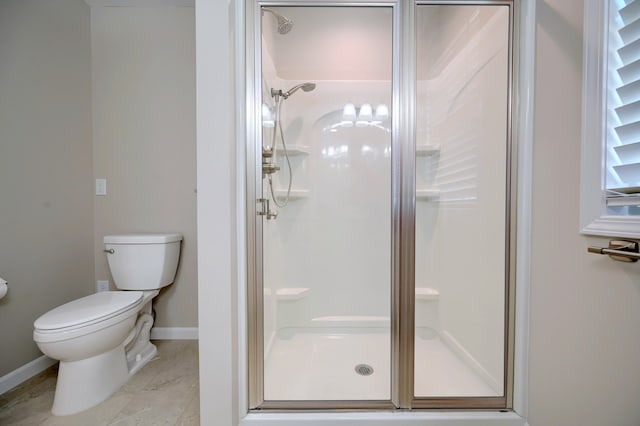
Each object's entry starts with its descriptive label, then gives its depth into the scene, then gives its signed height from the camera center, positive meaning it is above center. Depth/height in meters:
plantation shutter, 0.66 +0.26
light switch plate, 1.84 +0.15
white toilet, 1.15 -0.57
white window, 0.67 +0.24
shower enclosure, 1.12 +0.01
